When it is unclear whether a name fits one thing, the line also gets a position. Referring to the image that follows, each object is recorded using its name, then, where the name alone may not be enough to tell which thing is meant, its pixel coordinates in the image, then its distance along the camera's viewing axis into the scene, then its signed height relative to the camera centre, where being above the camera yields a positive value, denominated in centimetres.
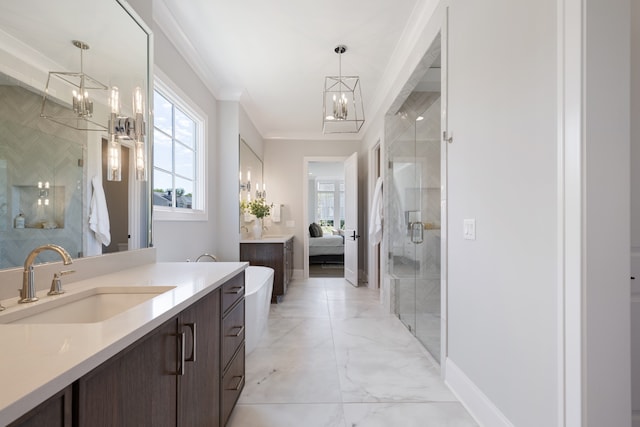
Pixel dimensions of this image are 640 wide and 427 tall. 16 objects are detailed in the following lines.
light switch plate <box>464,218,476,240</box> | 173 -9
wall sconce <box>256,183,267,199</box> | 521 +34
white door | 500 -12
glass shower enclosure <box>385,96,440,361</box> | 249 -3
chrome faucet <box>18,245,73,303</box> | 100 -22
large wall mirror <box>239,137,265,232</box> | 430 +54
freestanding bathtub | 254 -84
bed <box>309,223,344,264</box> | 720 -81
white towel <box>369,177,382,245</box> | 410 -5
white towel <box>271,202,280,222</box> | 571 -4
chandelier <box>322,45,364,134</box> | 274 +150
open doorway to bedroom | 893 +47
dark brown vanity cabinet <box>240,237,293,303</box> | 410 -59
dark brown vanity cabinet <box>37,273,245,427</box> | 59 -46
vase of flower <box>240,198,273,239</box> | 462 -1
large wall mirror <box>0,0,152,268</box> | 106 +32
